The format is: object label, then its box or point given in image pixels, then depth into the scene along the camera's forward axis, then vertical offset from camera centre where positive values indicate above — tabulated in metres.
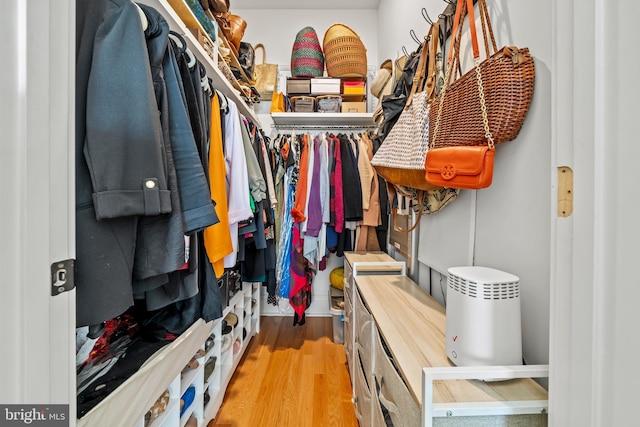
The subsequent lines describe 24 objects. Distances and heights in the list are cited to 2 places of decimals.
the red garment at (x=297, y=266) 2.19 -0.45
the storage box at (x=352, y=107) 2.42 +0.88
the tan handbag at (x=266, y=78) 2.56 +1.20
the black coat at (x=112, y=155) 0.55 +0.11
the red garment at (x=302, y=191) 2.07 +0.14
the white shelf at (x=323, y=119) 2.35 +0.79
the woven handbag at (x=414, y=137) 1.02 +0.29
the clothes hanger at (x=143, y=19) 0.66 +0.45
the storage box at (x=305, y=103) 2.38 +0.90
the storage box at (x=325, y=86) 2.38 +1.05
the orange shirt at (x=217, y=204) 0.94 +0.02
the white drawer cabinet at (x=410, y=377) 0.55 -0.38
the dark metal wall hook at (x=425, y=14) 1.31 +0.95
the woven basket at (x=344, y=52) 2.28 +1.30
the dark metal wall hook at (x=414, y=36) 1.45 +0.95
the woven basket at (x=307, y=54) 2.41 +1.34
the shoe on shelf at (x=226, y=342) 1.62 -0.79
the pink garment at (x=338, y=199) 2.05 +0.08
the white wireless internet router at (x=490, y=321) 0.60 -0.24
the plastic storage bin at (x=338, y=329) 2.24 -0.95
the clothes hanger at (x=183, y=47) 0.89 +0.51
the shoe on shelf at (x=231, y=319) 1.70 -0.68
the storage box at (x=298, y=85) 2.41 +1.06
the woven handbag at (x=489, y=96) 0.67 +0.30
